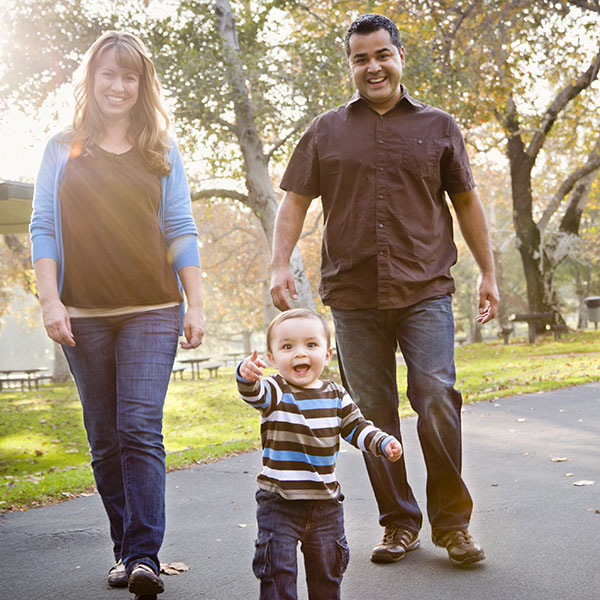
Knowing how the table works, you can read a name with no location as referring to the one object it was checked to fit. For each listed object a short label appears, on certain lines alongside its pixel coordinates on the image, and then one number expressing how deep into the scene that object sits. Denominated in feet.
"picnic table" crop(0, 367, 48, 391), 79.05
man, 11.75
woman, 10.58
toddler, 8.70
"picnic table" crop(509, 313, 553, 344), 72.28
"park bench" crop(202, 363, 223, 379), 83.01
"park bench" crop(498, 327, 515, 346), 77.77
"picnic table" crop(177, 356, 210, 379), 83.05
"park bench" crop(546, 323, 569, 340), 71.82
